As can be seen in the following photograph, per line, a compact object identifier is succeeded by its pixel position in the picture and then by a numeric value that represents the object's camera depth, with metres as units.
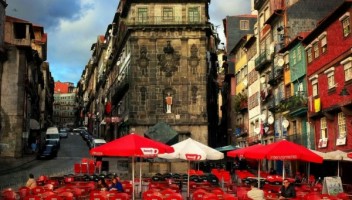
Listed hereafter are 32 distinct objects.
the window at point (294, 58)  37.34
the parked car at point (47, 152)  48.44
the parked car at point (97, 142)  56.03
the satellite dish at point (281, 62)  38.69
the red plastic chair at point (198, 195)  14.69
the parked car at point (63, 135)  85.82
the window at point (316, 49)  32.75
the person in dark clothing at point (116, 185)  16.97
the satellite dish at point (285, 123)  37.90
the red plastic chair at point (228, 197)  13.33
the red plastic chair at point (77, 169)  31.40
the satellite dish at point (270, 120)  42.72
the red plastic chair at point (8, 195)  13.57
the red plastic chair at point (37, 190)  14.68
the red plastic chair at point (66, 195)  13.69
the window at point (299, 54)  36.19
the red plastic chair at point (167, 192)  13.93
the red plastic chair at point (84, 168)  31.73
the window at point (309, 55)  34.17
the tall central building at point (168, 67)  52.25
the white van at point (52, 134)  64.68
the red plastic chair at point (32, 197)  12.95
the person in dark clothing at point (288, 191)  15.72
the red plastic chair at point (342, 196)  14.21
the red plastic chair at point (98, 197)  13.51
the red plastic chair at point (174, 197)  13.34
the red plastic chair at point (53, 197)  12.85
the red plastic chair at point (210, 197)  13.24
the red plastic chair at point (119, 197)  13.48
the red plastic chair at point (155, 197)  13.16
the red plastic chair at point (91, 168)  32.19
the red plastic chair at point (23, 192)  14.29
